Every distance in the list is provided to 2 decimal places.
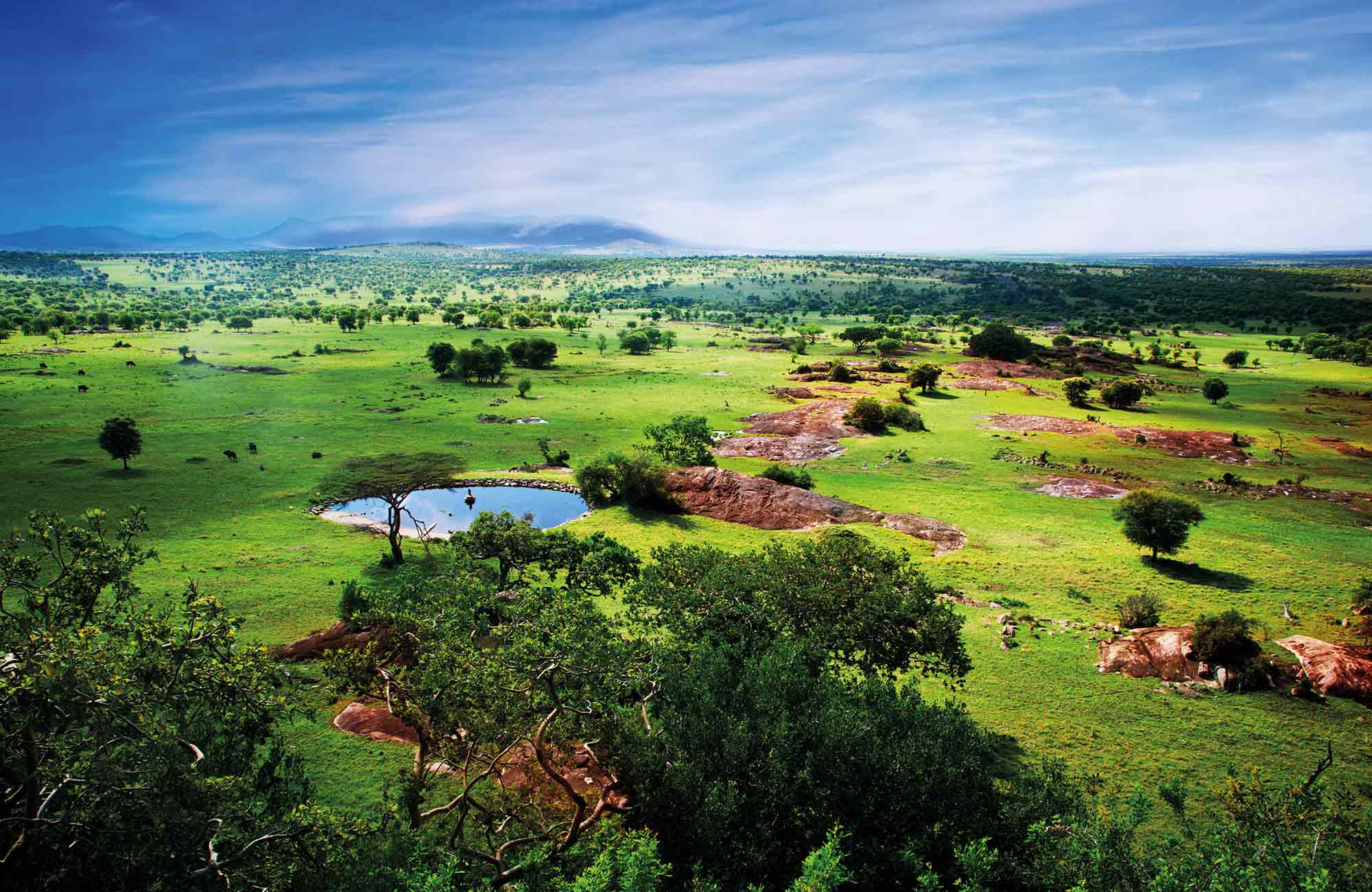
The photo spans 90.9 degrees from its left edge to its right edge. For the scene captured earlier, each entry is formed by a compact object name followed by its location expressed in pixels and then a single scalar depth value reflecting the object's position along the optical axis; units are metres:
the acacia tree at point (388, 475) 45.31
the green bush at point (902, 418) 67.56
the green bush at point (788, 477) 47.81
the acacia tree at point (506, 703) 14.12
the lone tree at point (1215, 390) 75.75
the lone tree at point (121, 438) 48.34
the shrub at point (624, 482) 44.16
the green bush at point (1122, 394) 76.75
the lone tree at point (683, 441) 50.53
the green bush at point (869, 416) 67.25
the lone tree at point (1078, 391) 79.06
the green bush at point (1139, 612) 27.89
